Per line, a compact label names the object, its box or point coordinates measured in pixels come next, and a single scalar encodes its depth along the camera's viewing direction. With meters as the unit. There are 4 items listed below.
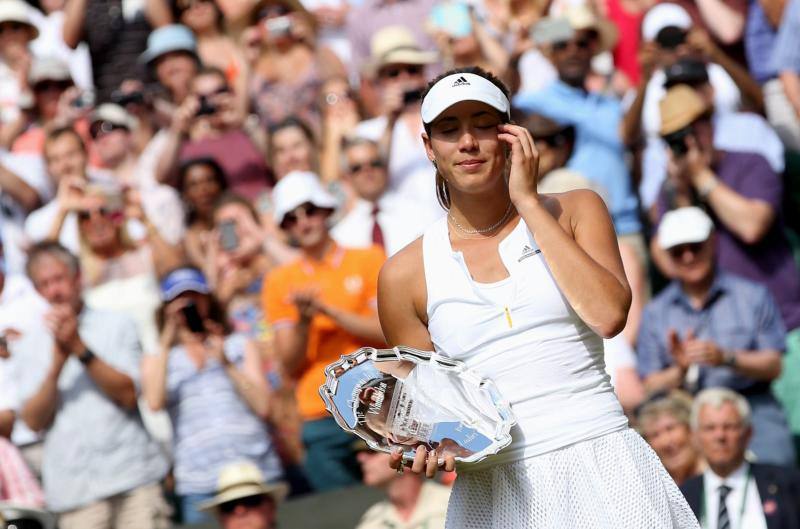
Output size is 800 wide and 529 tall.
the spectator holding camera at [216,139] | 18.42
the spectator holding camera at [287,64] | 19.42
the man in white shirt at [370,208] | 16.78
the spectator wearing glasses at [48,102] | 19.91
